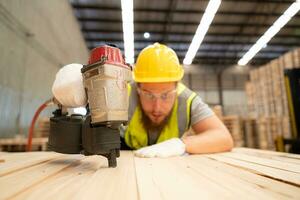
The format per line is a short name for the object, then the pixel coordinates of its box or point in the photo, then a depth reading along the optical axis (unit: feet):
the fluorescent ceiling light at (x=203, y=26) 26.96
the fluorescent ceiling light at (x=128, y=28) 26.25
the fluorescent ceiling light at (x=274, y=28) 30.62
